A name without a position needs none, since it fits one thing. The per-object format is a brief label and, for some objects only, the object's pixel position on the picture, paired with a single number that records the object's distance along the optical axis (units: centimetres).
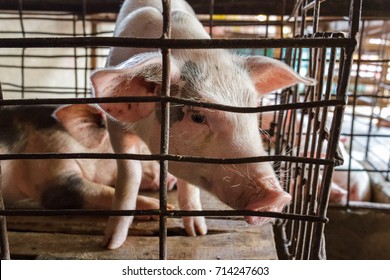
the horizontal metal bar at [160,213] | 86
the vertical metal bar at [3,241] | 91
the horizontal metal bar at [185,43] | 76
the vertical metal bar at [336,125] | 78
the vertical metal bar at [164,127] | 78
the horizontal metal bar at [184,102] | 79
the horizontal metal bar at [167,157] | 83
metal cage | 76
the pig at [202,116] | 98
